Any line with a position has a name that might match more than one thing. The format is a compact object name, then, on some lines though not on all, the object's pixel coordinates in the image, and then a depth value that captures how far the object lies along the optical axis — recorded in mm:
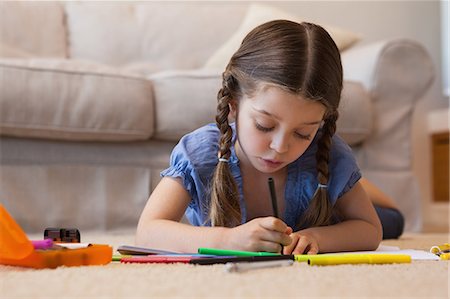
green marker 1505
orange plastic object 1429
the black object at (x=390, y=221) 2190
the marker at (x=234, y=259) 1451
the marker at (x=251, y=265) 1410
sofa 2353
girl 1627
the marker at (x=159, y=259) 1519
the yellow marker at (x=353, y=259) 1506
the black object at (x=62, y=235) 1650
